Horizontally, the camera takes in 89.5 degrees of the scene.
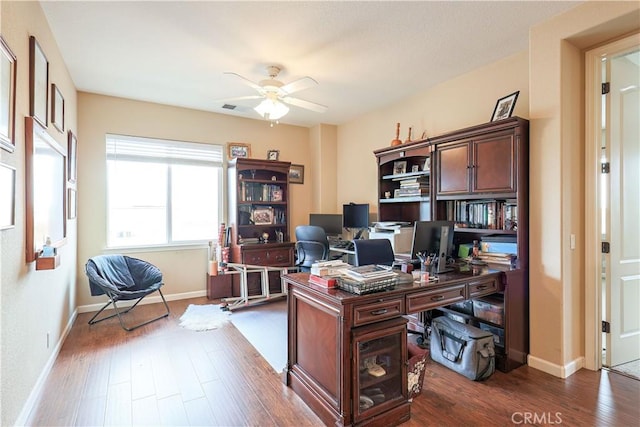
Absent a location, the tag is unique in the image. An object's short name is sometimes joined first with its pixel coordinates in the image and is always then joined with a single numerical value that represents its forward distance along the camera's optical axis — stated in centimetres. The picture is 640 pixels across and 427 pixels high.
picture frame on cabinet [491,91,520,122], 296
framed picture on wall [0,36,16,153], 165
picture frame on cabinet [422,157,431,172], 354
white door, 261
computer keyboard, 460
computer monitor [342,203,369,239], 471
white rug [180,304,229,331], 361
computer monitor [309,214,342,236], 508
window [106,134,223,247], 437
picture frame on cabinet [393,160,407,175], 411
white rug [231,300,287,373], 293
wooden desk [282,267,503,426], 184
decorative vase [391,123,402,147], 402
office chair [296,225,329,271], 411
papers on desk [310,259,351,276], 211
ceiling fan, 299
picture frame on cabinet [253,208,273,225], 507
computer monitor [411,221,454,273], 257
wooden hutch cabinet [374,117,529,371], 264
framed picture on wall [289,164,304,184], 558
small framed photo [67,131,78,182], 337
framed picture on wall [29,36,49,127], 215
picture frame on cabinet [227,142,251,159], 505
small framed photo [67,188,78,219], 335
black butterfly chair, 347
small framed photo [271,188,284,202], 527
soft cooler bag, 243
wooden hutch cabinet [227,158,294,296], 479
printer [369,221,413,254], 376
